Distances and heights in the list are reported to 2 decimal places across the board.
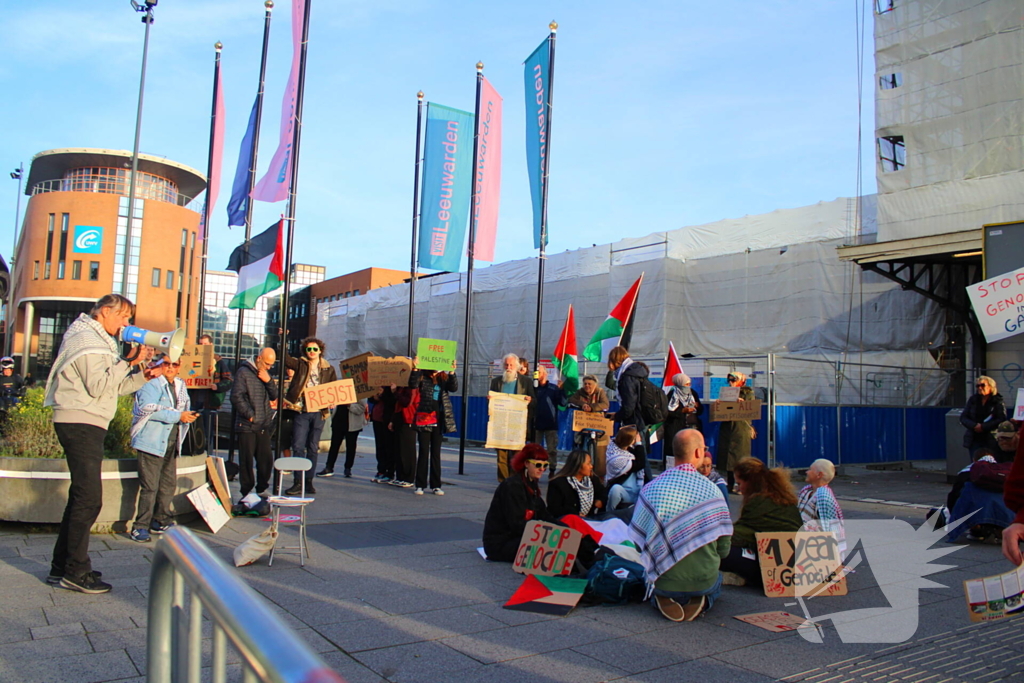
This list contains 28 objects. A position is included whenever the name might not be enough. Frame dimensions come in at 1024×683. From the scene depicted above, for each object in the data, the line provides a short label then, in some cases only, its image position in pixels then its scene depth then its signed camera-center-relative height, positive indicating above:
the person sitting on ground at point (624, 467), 8.36 -0.75
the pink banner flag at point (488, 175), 14.27 +3.96
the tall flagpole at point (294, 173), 9.59 +2.77
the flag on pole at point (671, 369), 12.95 +0.52
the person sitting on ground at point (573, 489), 7.41 -0.87
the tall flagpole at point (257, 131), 13.70 +4.70
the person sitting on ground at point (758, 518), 6.10 -0.88
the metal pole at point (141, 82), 24.88 +9.75
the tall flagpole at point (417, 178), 16.28 +4.40
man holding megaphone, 5.23 -0.30
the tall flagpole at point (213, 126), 17.45 +5.65
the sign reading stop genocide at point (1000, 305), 9.74 +1.34
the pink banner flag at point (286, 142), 11.16 +3.52
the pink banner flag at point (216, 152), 17.45 +5.15
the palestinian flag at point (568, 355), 12.00 +0.65
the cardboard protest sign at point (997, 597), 3.39 -0.80
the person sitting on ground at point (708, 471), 7.59 -0.67
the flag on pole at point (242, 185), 14.98 +3.86
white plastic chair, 6.25 -0.91
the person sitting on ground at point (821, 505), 6.39 -0.81
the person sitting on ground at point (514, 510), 6.75 -0.99
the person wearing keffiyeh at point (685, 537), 5.14 -0.88
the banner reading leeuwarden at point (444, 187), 14.50 +3.75
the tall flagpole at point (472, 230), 14.05 +2.93
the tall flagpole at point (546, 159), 13.84 +4.15
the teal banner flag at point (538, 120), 13.95 +4.92
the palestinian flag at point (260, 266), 10.61 +1.65
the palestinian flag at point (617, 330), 12.36 +1.09
